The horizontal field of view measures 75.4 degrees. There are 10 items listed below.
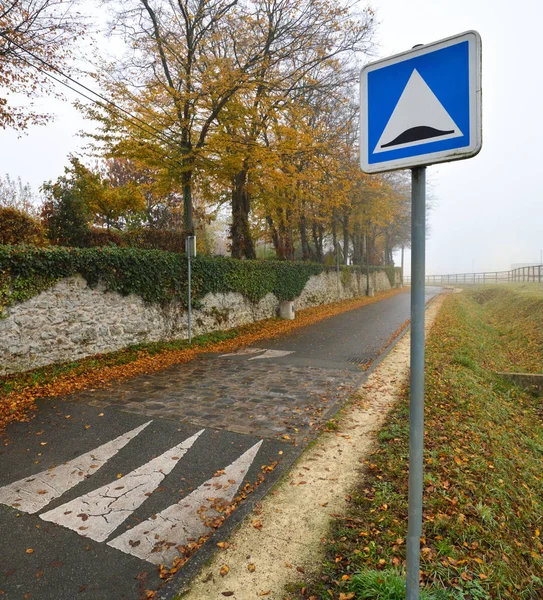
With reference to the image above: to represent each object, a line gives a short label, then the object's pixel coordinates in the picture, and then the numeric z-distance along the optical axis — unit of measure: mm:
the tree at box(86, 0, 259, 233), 10867
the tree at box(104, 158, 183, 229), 21625
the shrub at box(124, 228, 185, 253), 11484
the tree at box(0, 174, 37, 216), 26984
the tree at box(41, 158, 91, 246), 10891
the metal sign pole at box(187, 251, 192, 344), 9709
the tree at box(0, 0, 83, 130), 9508
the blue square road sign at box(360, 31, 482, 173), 1402
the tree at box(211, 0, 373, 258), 11461
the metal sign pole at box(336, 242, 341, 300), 22814
